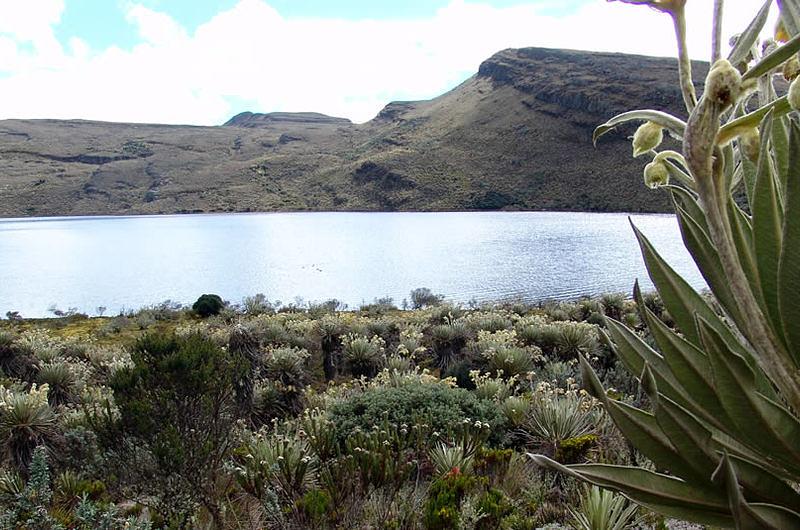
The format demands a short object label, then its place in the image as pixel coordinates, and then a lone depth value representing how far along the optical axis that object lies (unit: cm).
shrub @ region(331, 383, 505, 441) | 511
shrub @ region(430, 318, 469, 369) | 1041
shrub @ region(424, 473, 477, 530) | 321
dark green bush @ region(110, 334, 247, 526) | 370
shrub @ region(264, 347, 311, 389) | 849
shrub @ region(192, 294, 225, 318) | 1825
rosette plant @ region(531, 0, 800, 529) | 88
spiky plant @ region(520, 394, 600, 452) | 488
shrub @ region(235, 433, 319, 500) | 390
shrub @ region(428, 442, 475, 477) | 414
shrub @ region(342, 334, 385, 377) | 953
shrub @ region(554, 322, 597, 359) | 930
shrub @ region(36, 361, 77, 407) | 796
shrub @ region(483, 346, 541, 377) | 793
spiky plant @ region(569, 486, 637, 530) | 318
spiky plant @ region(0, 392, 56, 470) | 532
